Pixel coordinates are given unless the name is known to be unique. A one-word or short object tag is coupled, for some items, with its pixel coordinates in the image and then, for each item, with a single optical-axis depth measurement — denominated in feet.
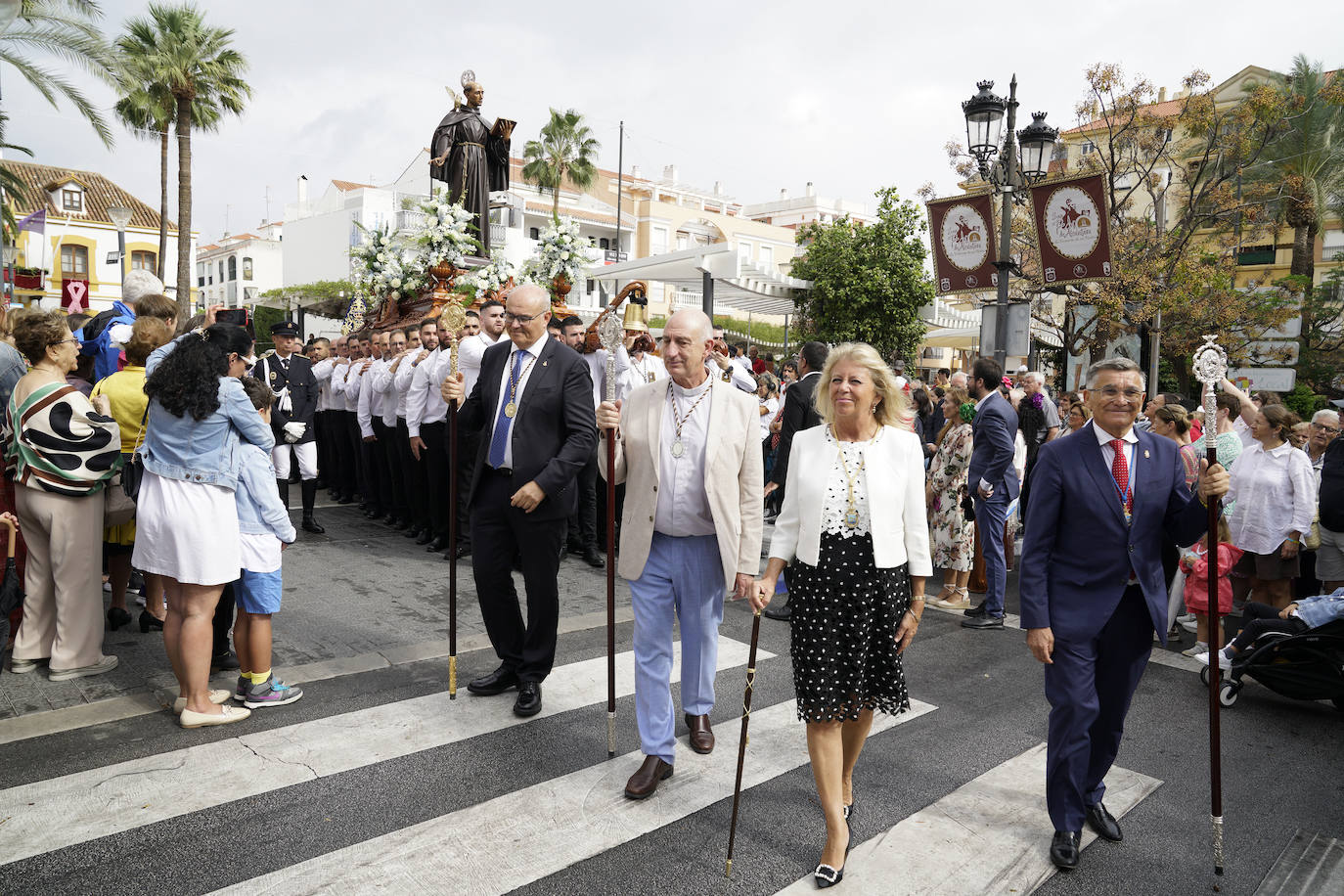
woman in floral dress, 25.50
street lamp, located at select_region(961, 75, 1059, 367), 38.70
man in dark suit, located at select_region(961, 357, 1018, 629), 23.29
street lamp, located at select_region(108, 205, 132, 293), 74.18
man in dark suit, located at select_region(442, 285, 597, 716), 15.64
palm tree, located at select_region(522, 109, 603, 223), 147.43
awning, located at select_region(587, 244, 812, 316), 46.57
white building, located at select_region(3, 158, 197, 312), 153.48
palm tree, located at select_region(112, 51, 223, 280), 82.07
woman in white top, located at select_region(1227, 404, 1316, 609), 22.30
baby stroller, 16.79
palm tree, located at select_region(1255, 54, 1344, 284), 98.17
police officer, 29.60
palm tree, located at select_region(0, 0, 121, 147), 53.16
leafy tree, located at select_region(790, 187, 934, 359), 100.17
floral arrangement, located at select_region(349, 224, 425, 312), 39.14
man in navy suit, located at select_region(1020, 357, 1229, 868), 11.76
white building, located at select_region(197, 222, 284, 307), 201.77
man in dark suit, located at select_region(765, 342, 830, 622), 23.49
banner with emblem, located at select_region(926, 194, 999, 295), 44.37
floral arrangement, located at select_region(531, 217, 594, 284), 39.78
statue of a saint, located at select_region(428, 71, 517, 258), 43.37
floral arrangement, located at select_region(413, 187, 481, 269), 37.65
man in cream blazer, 13.25
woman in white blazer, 11.09
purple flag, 73.14
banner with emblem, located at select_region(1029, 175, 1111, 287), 42.57
